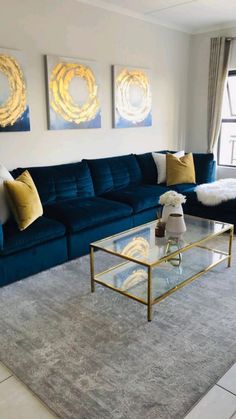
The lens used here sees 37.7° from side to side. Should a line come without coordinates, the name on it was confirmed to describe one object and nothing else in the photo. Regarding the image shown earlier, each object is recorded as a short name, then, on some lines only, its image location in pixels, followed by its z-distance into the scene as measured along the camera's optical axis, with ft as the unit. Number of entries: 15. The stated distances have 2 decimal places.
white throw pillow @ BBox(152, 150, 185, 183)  14.82
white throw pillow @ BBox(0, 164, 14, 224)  9.45
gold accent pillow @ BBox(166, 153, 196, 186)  14.51
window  16.87
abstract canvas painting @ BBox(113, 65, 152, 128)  14.15
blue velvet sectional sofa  9.23
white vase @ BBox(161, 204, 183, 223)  9.13
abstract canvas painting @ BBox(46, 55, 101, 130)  11.94
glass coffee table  7.84
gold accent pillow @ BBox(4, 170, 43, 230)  9.30
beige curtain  16.01
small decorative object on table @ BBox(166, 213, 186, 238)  8.82
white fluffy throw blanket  12.78
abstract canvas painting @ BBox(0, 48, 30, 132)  10.57
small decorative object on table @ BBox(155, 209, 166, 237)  9.04
